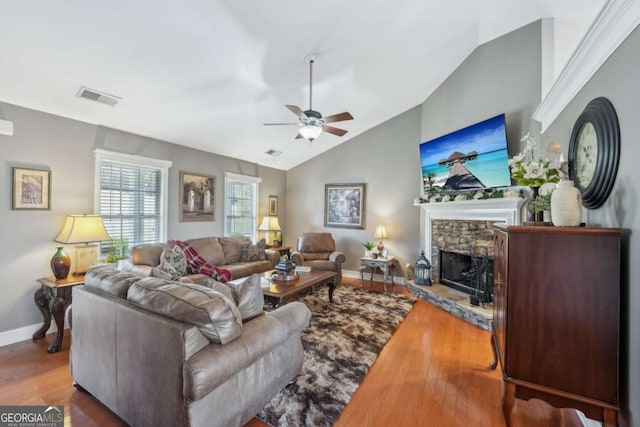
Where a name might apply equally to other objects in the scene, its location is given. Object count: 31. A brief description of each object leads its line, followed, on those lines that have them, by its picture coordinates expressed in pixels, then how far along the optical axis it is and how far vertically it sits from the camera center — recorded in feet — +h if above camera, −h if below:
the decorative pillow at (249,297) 6.05 -1.83
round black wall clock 5.16 +1.43
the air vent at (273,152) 18.68 +4.50
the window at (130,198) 12.16 +0.85
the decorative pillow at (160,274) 6.88 -1.50
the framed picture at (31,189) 9.51 +0.95
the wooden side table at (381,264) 16.99 -3.00
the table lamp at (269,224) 19.92 -0.58
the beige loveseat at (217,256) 11.85 -2.06
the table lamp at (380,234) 17.93 -1.14
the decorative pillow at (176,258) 11.78 -1.88
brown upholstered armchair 16.63 -2.44
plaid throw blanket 12.57 -2.40
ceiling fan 10.07 +3.64
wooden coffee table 10.23 -2.86
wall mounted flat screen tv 11.73 +2.91
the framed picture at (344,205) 19.60 +0.85
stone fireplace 11.82 -0.37
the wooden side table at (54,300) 9.01 -2.93
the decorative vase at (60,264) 9.48 -1.72
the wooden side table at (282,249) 19.58 -2.39
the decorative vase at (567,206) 5.45 +0.23
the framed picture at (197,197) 15.40 +1.14
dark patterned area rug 6.33 -4.50
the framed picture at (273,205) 21.61 +0.87
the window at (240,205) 18.35 +0.81
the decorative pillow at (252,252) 16.37 -2.18
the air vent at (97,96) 9.58 +4.40
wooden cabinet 4.81 -1.89
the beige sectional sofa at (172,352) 4.66 -2.66
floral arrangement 6.44 +1.12
